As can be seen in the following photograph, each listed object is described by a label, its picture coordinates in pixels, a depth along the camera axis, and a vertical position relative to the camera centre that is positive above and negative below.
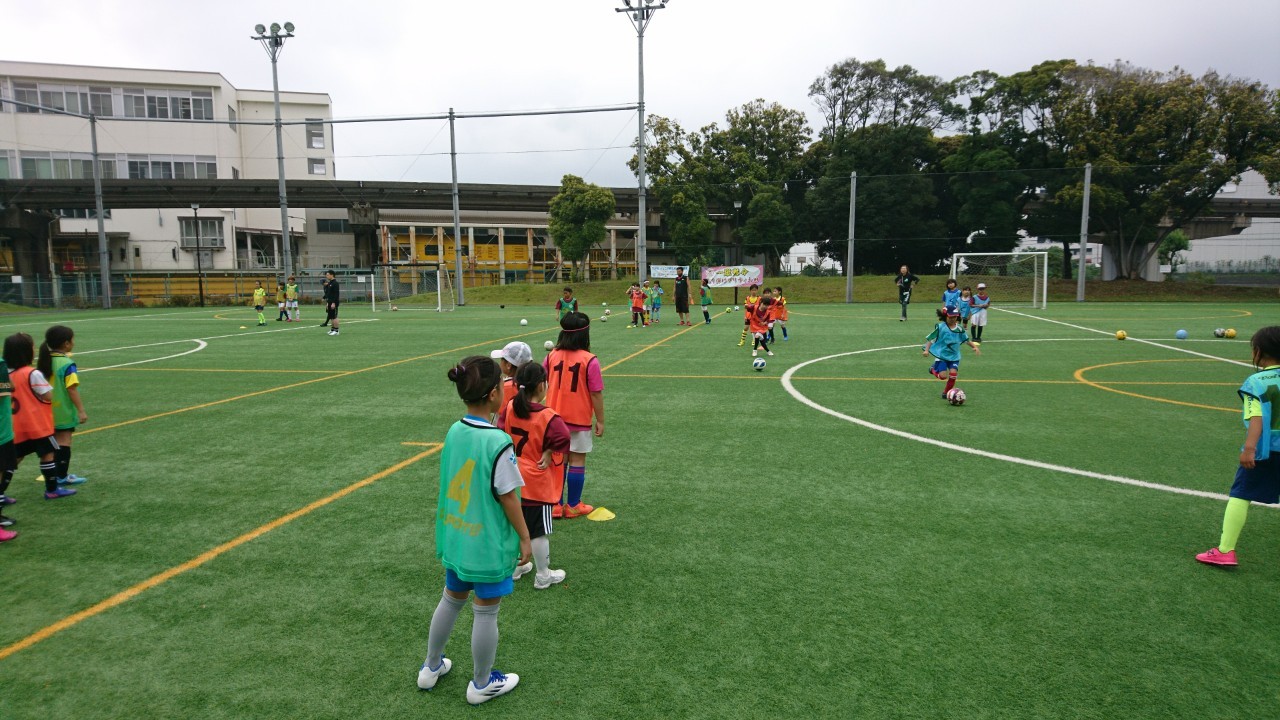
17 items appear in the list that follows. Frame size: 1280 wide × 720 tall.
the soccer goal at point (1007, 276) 40.34 +0.20
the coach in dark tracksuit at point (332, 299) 24.52 -0.46
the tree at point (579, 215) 52.03 +5.05
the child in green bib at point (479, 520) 3.46 -1.16
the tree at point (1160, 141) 39.12 +7.78
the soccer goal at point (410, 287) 47.03 -0.15
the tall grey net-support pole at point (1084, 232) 39.11 +2.62
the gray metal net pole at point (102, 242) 42.25 +2.78
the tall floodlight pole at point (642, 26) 35.66 +13.12
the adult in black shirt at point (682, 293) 26.83 -0.40
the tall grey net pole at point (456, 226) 40.91 +3.50
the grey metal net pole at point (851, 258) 41.59 +1.39
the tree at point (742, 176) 51.19 +7.98
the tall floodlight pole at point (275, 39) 39.78 +13.89
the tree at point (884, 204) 46.53 +5.20
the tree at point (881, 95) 52.19 +13.95
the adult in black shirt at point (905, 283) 26.40 -0.09
